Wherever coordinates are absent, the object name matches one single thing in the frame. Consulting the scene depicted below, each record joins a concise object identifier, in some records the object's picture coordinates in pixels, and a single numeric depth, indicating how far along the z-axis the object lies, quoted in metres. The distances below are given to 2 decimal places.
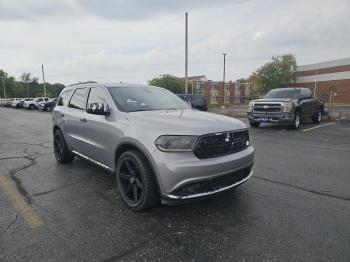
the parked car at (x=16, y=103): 46.17
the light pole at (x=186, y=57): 25.02
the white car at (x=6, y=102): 52.83
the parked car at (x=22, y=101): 44.53
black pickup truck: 12.36
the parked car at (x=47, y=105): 36.22
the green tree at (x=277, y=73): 61.00
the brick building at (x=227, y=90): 70.82
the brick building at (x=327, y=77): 54.47
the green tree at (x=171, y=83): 61.97
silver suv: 3.35
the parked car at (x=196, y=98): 20.03
